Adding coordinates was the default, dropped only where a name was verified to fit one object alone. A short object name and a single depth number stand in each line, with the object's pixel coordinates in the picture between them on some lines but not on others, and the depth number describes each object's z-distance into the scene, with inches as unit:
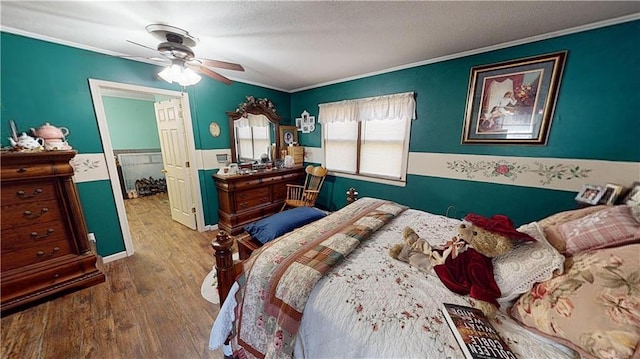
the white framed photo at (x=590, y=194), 64.7
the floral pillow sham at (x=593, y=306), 24.5
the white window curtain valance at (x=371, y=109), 105.8
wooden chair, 132.3
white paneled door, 112.7
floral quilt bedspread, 29.3
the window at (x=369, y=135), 110.9
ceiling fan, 66.0
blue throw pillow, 69.6
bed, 27.5
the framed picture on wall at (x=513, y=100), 75.2
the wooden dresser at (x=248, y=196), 117.6
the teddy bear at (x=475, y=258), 36.5
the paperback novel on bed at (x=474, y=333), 27.4
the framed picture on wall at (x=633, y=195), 56.6
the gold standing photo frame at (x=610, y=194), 62.2
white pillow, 34.5
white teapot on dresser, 65.5
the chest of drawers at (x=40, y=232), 63.3
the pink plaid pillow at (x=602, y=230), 33.3
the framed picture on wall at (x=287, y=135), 152.6
